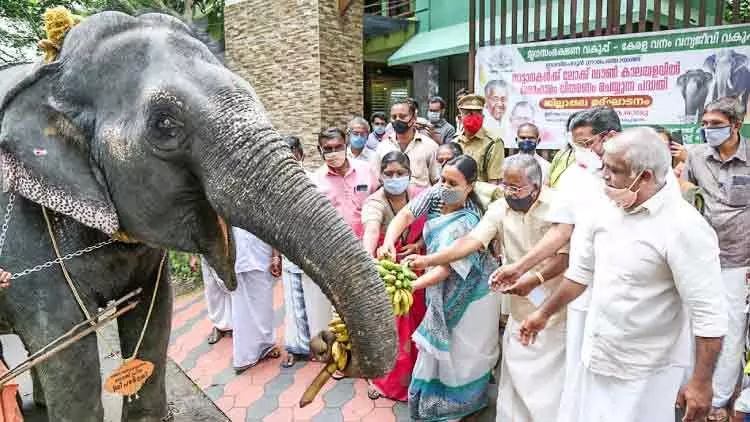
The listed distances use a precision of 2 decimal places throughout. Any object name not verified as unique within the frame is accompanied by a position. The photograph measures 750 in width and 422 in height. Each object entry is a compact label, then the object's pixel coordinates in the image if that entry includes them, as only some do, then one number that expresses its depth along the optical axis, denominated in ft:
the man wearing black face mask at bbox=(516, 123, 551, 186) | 15.37
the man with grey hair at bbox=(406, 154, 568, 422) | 10.31
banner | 15.38
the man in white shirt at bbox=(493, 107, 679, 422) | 9.79
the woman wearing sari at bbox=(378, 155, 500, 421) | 11.07
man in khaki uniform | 17.38
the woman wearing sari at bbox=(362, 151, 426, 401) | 12.33
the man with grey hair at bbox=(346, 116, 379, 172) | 19.21
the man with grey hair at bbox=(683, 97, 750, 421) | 12.30
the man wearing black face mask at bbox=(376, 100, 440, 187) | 17.58
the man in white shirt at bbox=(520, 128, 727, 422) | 7.44
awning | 25.84
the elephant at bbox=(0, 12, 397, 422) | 5.48
